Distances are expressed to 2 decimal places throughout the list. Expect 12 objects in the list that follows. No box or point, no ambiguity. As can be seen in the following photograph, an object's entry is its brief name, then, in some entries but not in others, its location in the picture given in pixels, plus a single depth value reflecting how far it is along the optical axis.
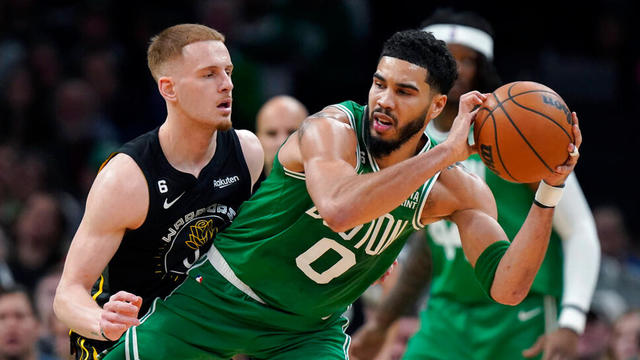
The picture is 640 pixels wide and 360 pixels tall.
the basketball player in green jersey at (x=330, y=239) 9.07
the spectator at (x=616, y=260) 19.19
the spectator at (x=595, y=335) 18.03
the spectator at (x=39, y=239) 18.11
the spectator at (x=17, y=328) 14.00
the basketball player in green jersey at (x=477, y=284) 11.48
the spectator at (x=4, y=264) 16.32
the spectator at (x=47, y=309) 15.93
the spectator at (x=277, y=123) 14.68
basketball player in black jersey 9.24
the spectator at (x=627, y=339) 15.91
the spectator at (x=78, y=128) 20.70
